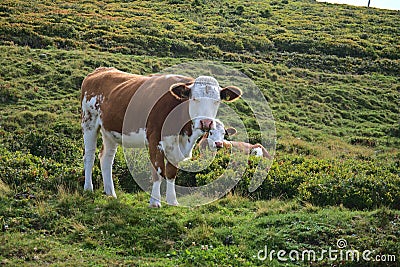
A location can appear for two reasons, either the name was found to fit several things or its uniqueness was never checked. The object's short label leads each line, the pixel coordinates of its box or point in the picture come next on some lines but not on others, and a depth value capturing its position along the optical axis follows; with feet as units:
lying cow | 50.17
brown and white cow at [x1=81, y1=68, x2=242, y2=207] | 28.07
